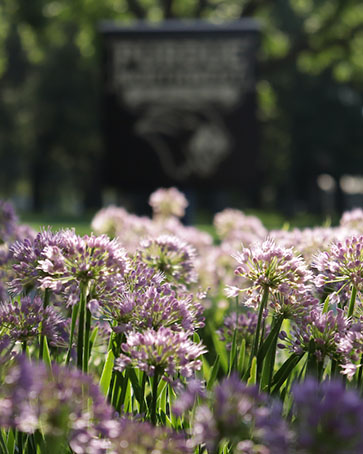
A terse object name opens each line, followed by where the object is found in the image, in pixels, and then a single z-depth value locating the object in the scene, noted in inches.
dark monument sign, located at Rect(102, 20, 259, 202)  361.9
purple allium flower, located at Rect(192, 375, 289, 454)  27.5
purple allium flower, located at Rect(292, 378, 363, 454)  26.8
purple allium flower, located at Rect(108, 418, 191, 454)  28.5
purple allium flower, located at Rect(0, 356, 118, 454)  27.9
